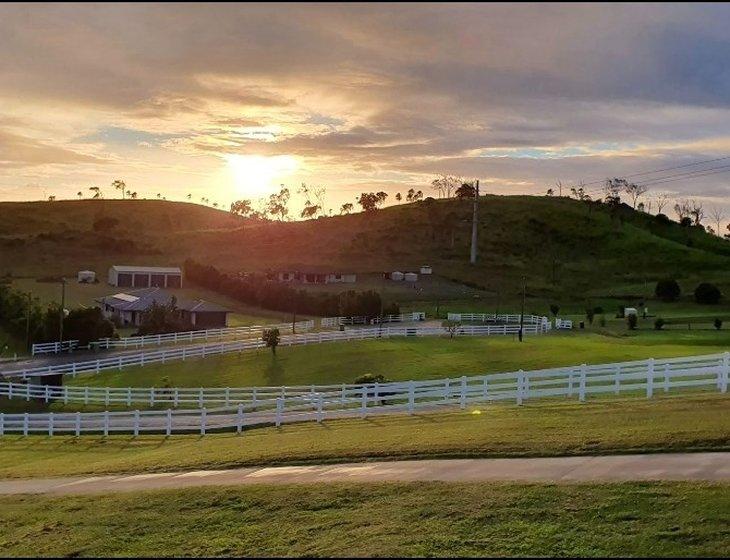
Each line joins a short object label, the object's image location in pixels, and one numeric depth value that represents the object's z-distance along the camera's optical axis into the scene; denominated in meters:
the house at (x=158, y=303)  67.88
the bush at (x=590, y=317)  63.81
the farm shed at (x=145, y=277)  93.94
